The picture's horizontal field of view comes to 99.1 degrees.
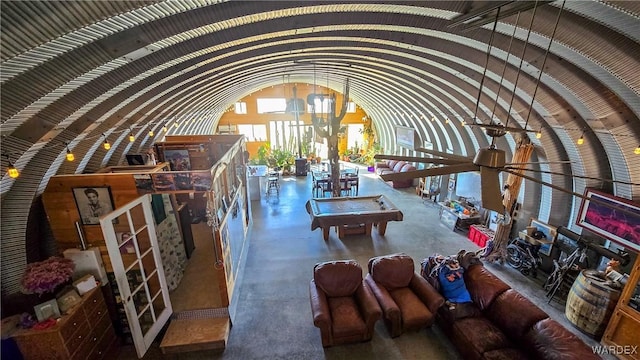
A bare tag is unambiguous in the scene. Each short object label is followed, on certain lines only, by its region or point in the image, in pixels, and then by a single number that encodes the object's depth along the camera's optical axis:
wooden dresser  3.18
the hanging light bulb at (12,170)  2.61
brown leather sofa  3.35
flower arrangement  3.27
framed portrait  3.74
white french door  3.66
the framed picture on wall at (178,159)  6.79
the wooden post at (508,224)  6.12
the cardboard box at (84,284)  3.60
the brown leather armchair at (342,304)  4.04
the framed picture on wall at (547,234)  5.76
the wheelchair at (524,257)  5.92
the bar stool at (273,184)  11.14
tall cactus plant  7.34
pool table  6.78
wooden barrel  4.23
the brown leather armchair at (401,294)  4.23
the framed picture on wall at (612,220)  4.24
